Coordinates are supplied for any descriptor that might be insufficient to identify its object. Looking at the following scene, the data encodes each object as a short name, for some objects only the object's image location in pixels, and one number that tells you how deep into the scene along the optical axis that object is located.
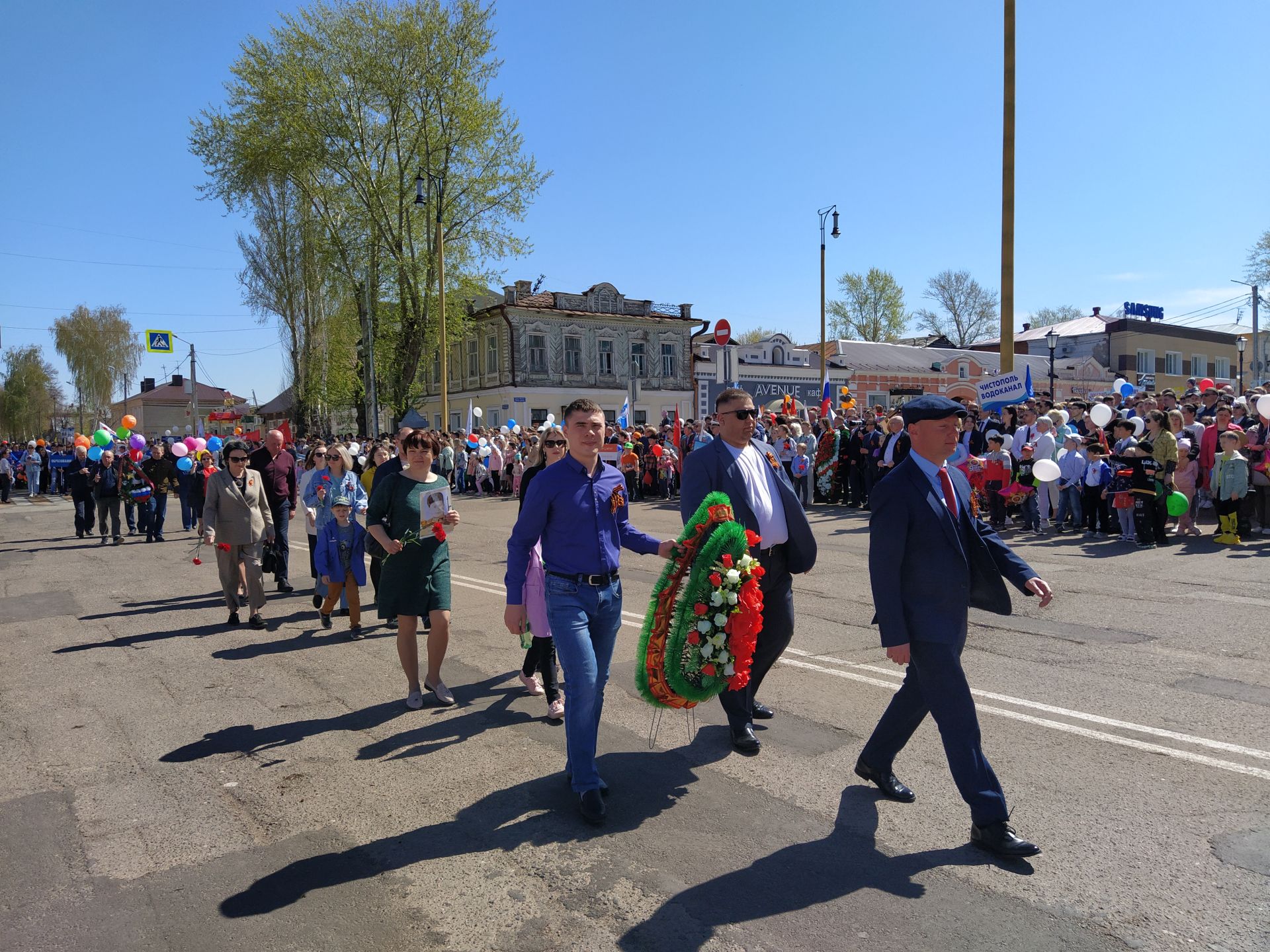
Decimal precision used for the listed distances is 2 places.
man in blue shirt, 4.23
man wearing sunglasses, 4.89
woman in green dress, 6.04
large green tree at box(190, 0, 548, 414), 33.59
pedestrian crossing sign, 44.25
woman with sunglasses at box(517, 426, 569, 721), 5.51
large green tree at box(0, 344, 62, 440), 87.76
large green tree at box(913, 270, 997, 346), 72.38
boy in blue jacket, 8.41
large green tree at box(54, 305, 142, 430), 79.94
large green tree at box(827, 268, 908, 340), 71.62
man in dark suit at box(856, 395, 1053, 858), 3.72
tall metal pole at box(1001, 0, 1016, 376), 16.16
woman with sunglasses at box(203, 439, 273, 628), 8.85
